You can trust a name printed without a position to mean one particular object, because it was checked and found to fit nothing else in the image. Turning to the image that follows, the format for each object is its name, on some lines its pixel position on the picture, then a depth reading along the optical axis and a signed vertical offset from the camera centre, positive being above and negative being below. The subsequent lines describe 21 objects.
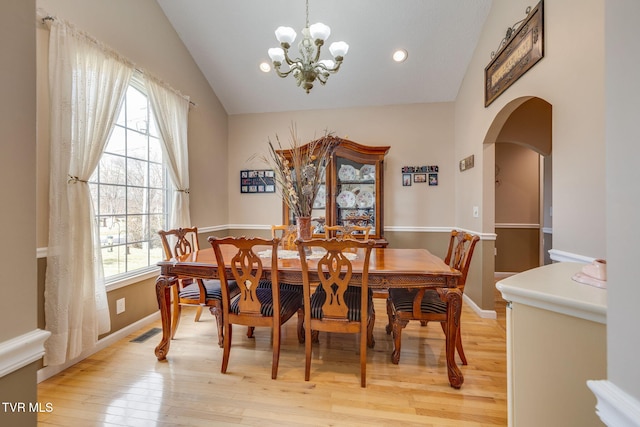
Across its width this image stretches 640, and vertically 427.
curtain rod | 1.74 +1.28
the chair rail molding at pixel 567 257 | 1.45 -0.25
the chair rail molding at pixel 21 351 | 0.60 -0.32
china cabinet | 3.55 +0.34
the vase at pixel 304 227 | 2.19 -0.11
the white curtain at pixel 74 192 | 1.76 +0.15
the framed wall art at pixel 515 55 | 1.88 +1.29
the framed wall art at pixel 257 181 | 4.08 +0.50
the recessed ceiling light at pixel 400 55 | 3.14 +1.88
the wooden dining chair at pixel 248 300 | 1.72 -0.59
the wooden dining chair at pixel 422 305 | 1.84 -0.65
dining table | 1.69 -0.41
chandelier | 1.99 +1.27
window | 2.32 +0.21
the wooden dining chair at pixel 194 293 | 2.09 -0.64
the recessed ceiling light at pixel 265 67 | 3.33 +1.85
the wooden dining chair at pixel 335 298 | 1.61 -0.54
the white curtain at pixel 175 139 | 2.73 +0.82
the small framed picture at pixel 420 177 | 3.76 +0.51
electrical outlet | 2.33 -0.81
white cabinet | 0.75 -0.42
